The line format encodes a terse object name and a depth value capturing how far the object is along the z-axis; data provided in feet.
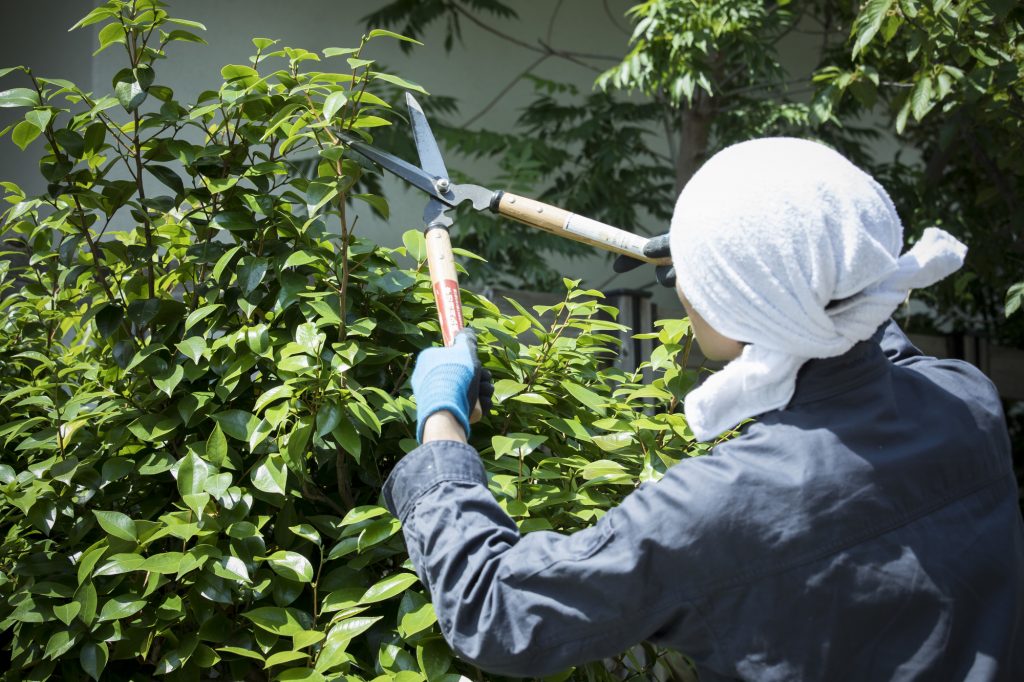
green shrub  5.04
